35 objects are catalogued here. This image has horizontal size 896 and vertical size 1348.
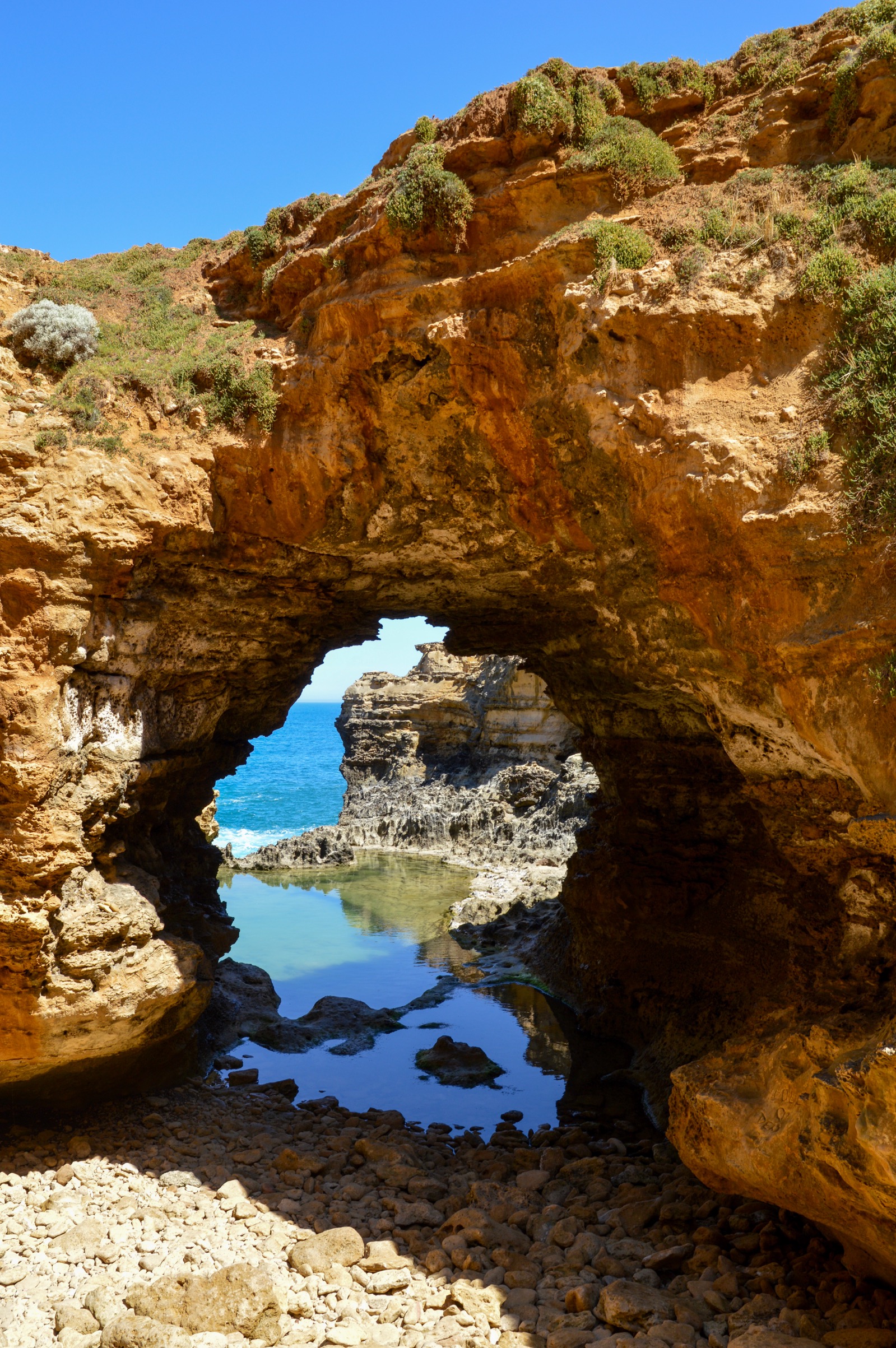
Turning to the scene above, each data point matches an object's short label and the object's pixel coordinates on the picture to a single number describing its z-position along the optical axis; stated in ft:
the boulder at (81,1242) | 23.99
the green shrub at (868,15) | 26.66
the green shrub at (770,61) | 28.25
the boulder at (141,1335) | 19.89
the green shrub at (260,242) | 37.01
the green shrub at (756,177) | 27.04
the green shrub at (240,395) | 31.55
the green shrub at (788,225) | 25.27
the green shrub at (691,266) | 25.64
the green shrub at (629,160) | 28.27
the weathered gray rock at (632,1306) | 20.61
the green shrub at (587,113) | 29.04
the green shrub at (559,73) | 29.73
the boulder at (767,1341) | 18.62
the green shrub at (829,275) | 23.77
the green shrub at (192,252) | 41.75
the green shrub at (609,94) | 29.86
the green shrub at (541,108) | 28.81
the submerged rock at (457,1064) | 40.50
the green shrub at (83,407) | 30.60
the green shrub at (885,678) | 20.94
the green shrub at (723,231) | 25.91
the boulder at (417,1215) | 25.93
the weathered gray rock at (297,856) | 96.27
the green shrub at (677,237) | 26.68
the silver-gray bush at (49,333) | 32.71
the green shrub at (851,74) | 25.29
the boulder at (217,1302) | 20.61
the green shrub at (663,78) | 29.94
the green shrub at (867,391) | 21.83
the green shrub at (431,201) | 29.17
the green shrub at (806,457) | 22.86
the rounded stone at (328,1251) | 23.24
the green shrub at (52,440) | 28.68
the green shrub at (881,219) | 23.94
